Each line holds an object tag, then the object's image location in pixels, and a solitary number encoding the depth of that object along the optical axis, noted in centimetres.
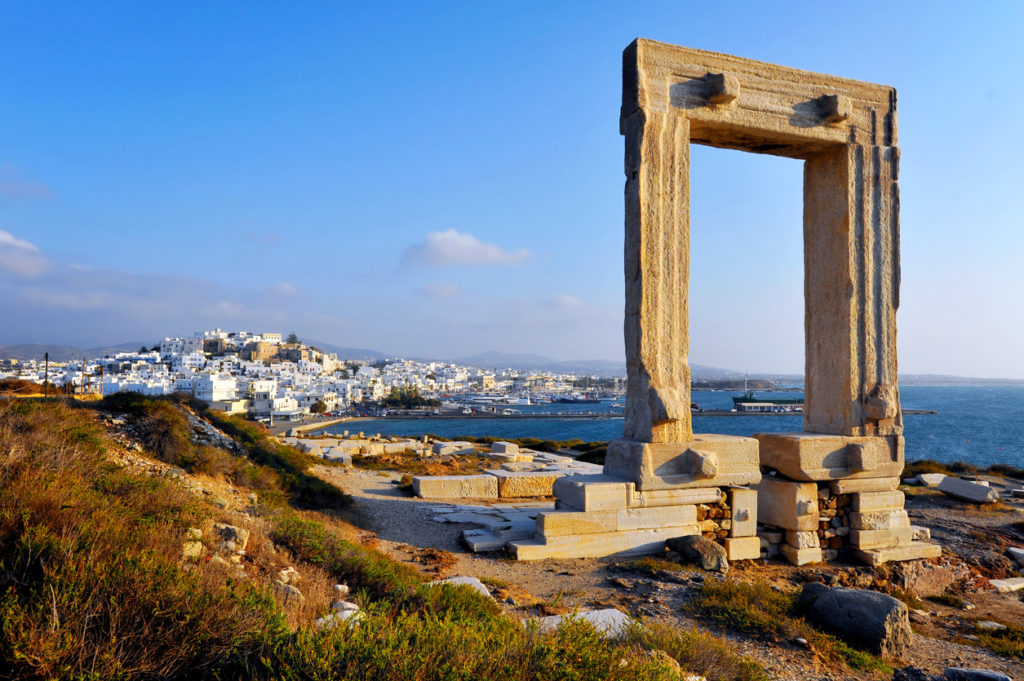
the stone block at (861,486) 814
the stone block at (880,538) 803
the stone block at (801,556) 771
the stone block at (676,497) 724
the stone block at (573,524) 704
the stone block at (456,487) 1150
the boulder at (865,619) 485
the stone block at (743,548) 753
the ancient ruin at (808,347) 731
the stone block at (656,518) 721
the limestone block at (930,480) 1515
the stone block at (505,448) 1797
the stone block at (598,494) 705
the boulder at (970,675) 413
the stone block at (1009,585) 730
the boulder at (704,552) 677
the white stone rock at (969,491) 1213
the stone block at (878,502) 816
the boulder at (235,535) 493
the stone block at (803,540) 778
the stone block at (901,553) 788
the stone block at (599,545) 697
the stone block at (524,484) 1208
